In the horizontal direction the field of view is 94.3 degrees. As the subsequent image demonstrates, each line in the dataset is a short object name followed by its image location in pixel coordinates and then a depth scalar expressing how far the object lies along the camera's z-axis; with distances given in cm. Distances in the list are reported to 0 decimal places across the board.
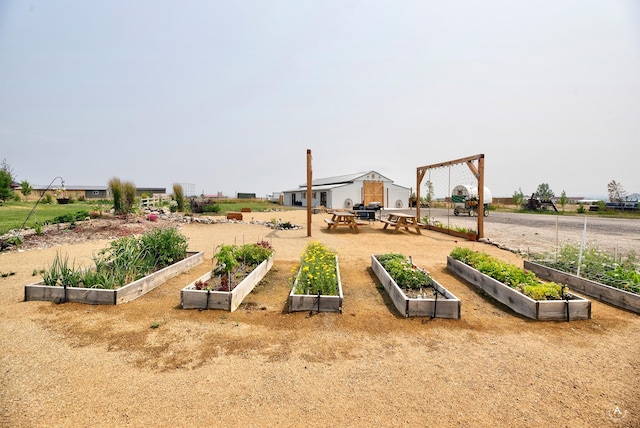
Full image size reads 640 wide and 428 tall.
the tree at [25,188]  3587
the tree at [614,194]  3572
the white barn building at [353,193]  3247
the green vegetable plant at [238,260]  505
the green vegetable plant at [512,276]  454
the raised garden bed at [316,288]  448
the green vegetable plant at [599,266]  512
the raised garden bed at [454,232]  1181
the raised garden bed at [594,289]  462
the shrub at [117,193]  1622
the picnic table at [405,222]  1315
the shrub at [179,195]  2223
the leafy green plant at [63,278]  492
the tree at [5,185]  2820
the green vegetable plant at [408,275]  522
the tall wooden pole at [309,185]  1236
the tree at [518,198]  3922
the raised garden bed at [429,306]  432
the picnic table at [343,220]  1356
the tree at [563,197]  3362
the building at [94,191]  5097
